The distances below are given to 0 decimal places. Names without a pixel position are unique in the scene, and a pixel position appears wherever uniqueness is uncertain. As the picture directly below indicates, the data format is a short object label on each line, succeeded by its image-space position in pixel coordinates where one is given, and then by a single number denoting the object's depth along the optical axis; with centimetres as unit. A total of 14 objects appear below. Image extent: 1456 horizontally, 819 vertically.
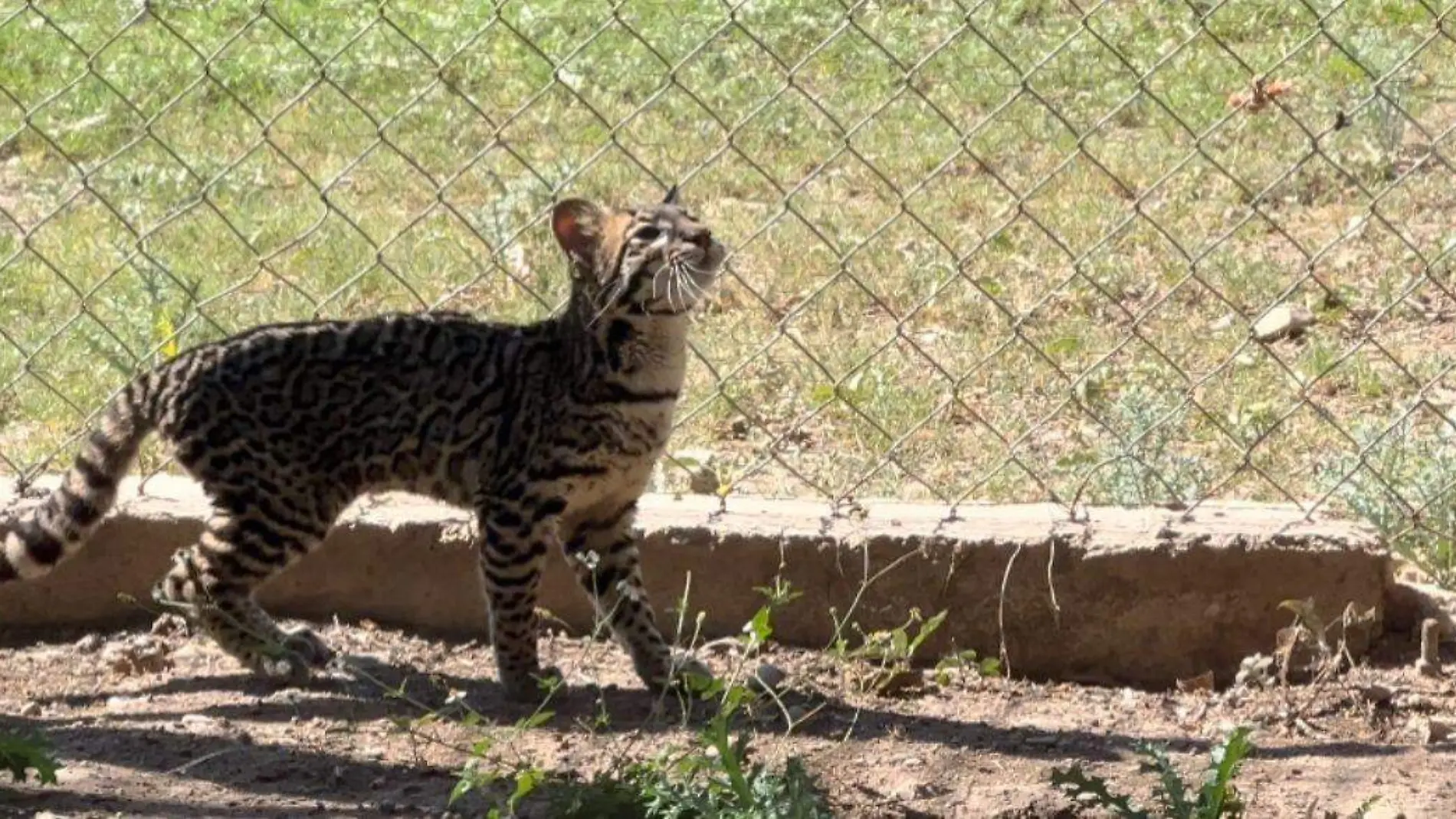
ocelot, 996
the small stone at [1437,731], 941
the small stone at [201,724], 946
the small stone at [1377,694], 983
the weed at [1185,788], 785
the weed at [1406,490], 1069
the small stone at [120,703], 982
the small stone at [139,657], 1030
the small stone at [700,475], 1170
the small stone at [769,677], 997
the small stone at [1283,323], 1402
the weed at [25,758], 766
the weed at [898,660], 989
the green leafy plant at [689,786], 766
